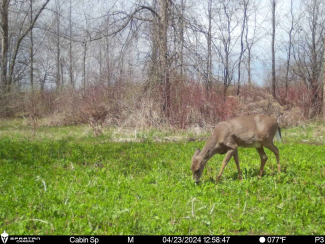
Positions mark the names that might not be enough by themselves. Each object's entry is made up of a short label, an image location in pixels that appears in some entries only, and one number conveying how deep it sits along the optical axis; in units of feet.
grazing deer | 18.90
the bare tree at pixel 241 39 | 76.58
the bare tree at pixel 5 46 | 63.74
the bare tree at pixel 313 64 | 57.36
